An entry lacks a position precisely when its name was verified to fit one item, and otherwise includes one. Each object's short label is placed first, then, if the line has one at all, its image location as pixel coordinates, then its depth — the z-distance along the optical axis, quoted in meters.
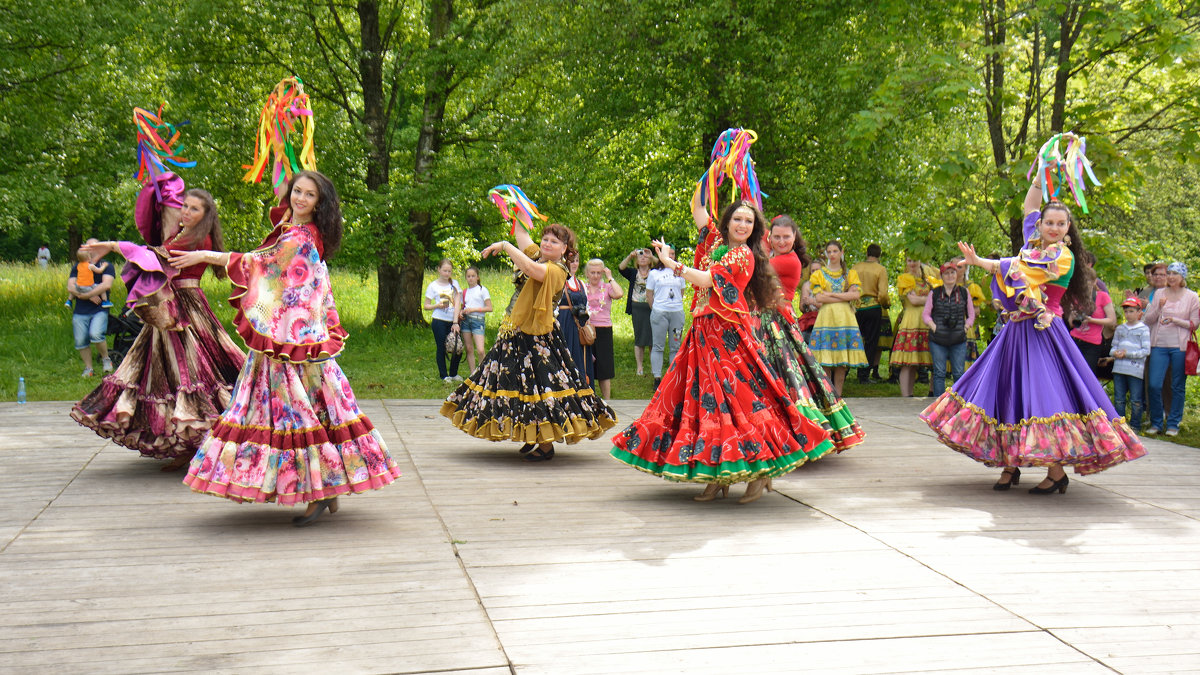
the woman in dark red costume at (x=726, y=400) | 5.98
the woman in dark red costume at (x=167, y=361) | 6.81
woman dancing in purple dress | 6.43
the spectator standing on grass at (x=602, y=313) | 11.96
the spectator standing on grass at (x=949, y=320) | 11.81
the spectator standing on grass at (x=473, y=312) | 13.30
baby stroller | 11.76
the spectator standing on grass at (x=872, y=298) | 13.35
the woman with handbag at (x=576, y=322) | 9.50
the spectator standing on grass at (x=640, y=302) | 13.61
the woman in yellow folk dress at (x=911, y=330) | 12.59
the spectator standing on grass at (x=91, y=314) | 12.59
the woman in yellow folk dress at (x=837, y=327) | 11.48
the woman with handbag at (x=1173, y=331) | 9.99
